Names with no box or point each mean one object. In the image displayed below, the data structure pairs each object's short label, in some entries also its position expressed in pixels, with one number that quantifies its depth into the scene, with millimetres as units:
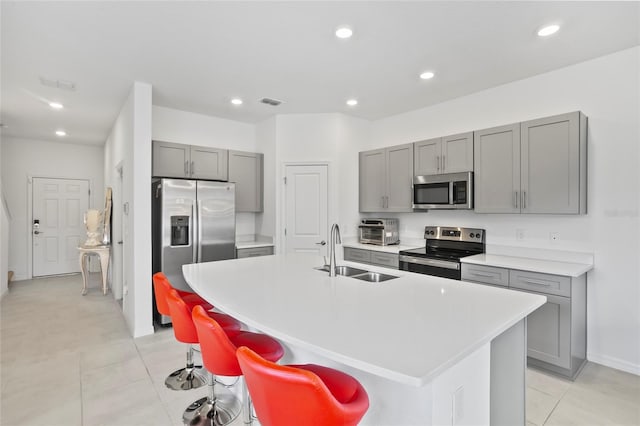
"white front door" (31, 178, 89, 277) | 6340
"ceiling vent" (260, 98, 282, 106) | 4051
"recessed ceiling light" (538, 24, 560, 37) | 2428
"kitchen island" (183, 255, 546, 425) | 1124
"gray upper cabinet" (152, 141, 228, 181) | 4042
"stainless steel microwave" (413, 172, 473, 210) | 3562
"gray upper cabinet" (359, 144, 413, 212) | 4191
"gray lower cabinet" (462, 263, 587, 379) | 2662
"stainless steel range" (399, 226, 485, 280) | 3418
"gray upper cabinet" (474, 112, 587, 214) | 2852
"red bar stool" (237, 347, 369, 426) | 1036
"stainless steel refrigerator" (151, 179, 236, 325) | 3760
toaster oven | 4352
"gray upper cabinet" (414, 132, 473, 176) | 3586
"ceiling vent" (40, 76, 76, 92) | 3455
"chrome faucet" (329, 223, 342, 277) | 2305
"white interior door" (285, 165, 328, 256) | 4590
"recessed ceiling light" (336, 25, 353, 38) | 2461
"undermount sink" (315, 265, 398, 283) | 2412
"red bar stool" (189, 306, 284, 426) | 1564
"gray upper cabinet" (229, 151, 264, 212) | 4680
